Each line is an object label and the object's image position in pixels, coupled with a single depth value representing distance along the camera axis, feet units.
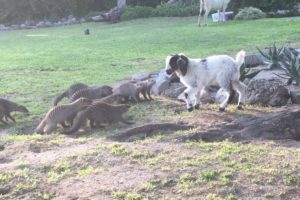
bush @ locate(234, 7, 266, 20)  96.68
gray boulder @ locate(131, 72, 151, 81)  44.06
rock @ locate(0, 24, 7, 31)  116.67
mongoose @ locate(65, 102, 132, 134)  30.76
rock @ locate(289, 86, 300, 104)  34.60
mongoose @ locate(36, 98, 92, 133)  30.91
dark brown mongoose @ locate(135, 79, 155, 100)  38.24
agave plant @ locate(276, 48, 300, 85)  37.12
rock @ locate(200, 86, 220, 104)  37.11
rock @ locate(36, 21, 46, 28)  117.36
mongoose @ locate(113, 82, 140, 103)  37.56
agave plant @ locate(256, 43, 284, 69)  42.29
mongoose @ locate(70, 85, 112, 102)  37.15
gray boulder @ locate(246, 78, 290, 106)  34.45
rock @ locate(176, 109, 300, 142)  26.48
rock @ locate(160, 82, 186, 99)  39.36
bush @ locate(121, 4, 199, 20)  112.37
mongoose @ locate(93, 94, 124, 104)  35.50
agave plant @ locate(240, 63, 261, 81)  38.37
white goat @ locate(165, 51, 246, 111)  33.68
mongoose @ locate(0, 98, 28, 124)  34.68
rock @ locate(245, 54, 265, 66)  46.85
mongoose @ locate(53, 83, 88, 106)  39.19
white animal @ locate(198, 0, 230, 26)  97.30
